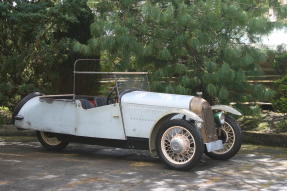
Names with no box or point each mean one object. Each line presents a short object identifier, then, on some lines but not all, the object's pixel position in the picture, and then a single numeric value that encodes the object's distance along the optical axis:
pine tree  9.20
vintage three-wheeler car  7.14
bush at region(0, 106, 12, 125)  11.83
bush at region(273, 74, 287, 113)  9.88
